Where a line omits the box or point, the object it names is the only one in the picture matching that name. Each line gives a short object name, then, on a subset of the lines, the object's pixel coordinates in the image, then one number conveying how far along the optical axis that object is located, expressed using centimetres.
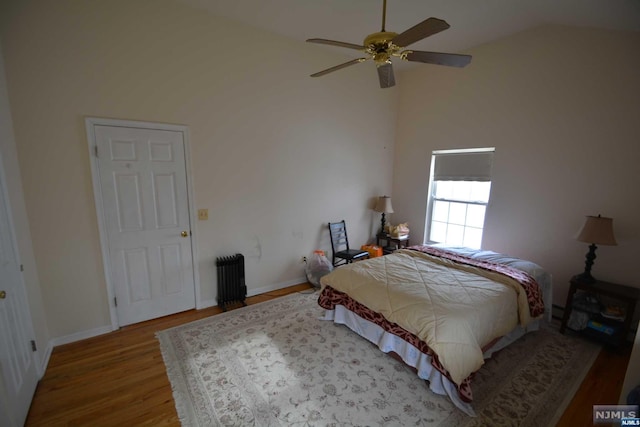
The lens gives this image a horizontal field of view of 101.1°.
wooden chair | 391
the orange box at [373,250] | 426
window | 360
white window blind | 353
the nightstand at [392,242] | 435
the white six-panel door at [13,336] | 153
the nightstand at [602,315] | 232
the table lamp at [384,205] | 432
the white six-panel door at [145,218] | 254
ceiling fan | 147
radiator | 315
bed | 180
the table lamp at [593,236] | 239
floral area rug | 175
